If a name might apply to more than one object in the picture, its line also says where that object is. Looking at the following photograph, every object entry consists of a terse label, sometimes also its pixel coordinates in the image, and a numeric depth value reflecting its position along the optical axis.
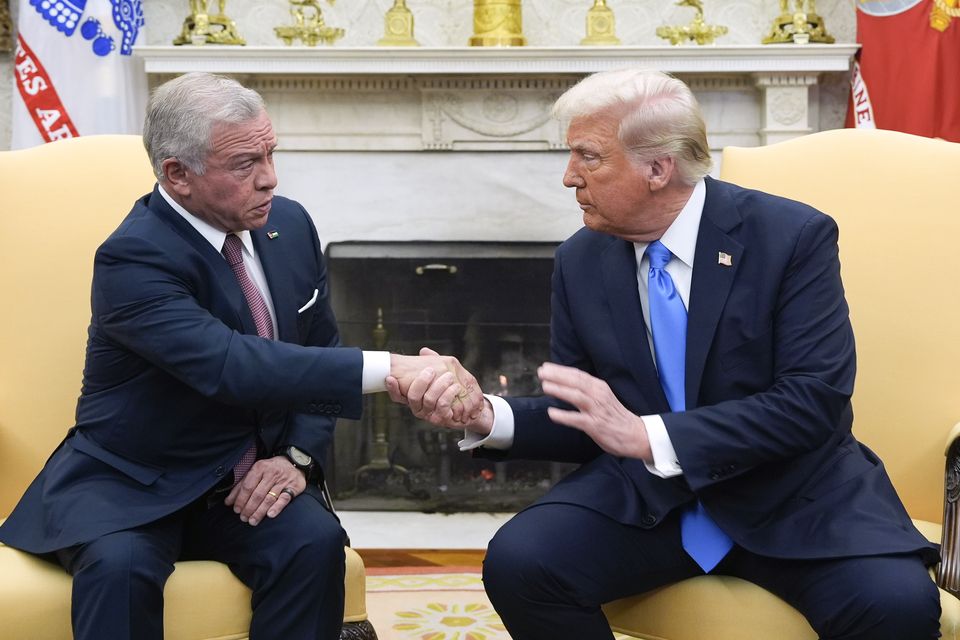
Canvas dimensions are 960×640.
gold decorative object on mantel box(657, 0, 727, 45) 3.77
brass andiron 4.06
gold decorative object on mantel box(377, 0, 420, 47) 3.80
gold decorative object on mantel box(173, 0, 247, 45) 3.78
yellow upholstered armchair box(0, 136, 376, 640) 2.35
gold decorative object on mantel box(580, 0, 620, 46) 3.77
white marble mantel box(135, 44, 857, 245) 3.78
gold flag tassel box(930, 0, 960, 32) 3.45
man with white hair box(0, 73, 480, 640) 1.88
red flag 3.45
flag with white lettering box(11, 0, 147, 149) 3.62
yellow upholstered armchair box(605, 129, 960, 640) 2.24
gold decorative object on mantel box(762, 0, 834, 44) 3.74
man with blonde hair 1.83
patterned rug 2.90
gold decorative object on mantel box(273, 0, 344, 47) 3.78
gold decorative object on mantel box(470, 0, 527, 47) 3.80
